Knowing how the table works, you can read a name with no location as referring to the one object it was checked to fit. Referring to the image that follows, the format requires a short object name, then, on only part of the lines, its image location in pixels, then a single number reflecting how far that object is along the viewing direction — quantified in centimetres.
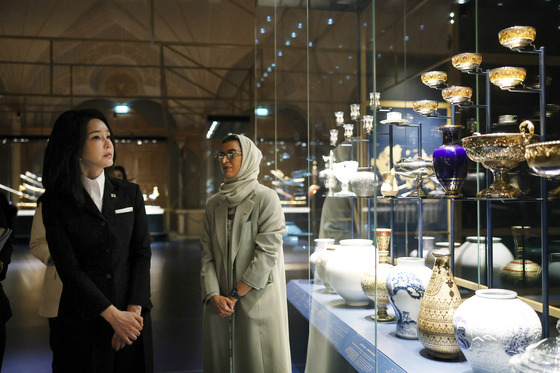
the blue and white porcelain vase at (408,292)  188
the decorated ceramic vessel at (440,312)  165
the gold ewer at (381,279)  196
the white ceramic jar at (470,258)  232
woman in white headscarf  209
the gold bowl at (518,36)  156
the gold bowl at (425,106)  215
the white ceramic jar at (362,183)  148
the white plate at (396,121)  208
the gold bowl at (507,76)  161
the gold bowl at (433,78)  207
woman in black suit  153
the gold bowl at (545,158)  101
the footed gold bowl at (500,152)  151
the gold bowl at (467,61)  182
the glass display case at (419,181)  152
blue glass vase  179
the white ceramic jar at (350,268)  203
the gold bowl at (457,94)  188
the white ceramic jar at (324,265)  226
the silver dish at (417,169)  208
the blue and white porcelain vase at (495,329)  136
